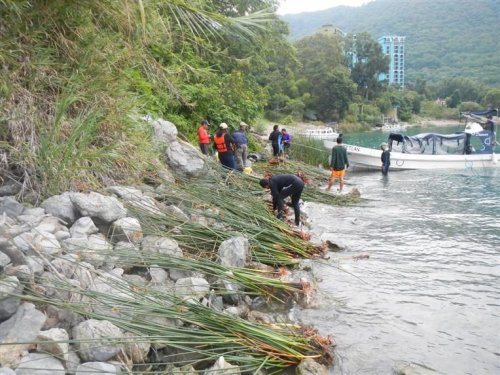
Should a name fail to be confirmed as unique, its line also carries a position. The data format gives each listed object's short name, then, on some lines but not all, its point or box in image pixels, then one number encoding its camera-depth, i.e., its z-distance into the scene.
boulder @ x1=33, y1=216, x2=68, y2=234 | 4.08
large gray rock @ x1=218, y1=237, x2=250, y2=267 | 4.90
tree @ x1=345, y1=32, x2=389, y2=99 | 71.44
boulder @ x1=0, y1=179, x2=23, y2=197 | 4.91
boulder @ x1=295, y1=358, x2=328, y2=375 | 3.43
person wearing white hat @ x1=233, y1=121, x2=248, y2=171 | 11.28
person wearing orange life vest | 9.60
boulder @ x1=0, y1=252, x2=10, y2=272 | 3.21
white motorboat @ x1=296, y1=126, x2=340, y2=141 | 31.59
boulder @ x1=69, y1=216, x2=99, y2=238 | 4.30
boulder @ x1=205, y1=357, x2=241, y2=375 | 3.04
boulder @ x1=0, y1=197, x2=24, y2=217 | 4.24
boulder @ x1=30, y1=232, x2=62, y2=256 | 3.56
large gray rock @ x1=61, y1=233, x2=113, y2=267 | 3.85
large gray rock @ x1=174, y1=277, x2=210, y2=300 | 3.88
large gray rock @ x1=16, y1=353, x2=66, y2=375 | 2.60
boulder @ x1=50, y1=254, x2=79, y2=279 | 3.53
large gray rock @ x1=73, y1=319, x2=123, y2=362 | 2.90
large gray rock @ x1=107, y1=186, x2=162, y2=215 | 5.40
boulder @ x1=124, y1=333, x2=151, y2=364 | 3.09
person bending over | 7.38
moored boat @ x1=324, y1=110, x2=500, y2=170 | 18.89
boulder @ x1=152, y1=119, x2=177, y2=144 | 8.30
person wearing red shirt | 10.91
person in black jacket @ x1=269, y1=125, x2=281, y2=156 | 14.94
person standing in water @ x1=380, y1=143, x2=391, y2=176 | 17.36
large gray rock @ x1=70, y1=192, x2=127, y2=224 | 4.61
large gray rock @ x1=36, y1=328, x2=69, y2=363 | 2.78
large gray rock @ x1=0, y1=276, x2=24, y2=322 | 2.96
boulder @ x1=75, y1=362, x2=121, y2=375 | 2.70
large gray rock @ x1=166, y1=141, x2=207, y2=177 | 7.61
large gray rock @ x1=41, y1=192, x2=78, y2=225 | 4.52
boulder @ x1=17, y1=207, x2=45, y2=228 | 4.11
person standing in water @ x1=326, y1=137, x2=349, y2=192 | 12.38
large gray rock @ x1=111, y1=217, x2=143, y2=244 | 4.61
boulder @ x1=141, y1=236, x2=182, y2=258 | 4.47
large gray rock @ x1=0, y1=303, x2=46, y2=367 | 2.69
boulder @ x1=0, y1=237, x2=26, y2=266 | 3.32
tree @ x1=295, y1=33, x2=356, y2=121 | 57.78
